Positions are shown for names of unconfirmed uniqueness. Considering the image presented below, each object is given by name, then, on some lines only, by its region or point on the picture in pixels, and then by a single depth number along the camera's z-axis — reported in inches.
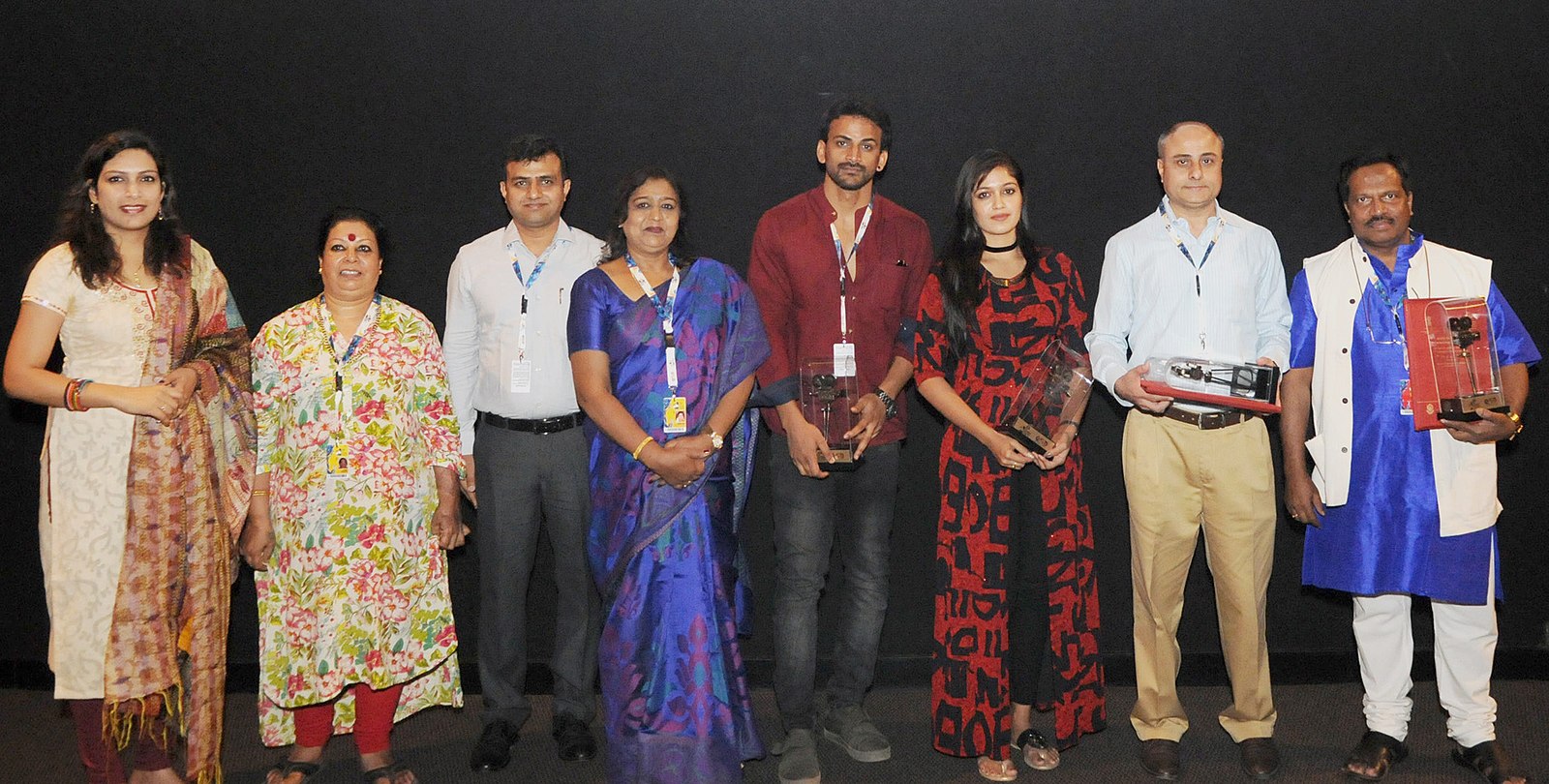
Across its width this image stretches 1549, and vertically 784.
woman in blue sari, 121.1
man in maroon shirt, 134.9
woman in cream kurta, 119.5
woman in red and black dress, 129.1
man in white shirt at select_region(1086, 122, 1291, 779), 131.4
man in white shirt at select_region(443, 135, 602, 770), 138.5
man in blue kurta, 130.5
